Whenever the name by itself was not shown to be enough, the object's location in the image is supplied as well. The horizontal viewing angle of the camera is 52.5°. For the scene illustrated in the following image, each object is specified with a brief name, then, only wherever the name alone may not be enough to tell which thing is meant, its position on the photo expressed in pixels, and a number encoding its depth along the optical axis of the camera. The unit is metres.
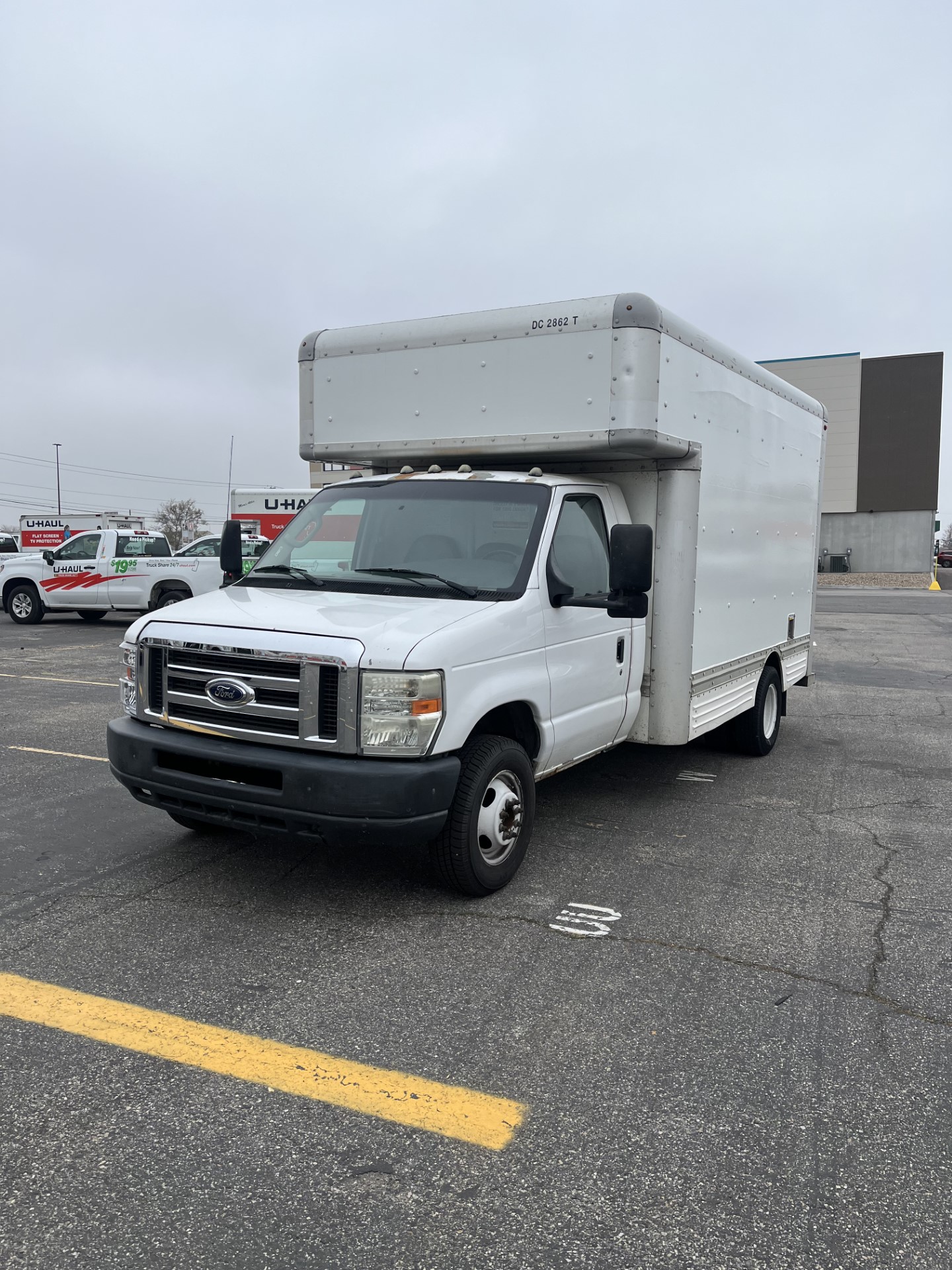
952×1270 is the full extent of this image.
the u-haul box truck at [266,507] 25.66
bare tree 99.94
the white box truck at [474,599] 4.11
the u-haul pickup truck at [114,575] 18.78
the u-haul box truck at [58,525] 46.91
